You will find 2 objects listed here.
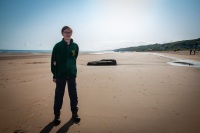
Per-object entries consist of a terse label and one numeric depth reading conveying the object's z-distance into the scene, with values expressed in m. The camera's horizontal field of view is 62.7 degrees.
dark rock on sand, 15.24
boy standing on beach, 3.58
